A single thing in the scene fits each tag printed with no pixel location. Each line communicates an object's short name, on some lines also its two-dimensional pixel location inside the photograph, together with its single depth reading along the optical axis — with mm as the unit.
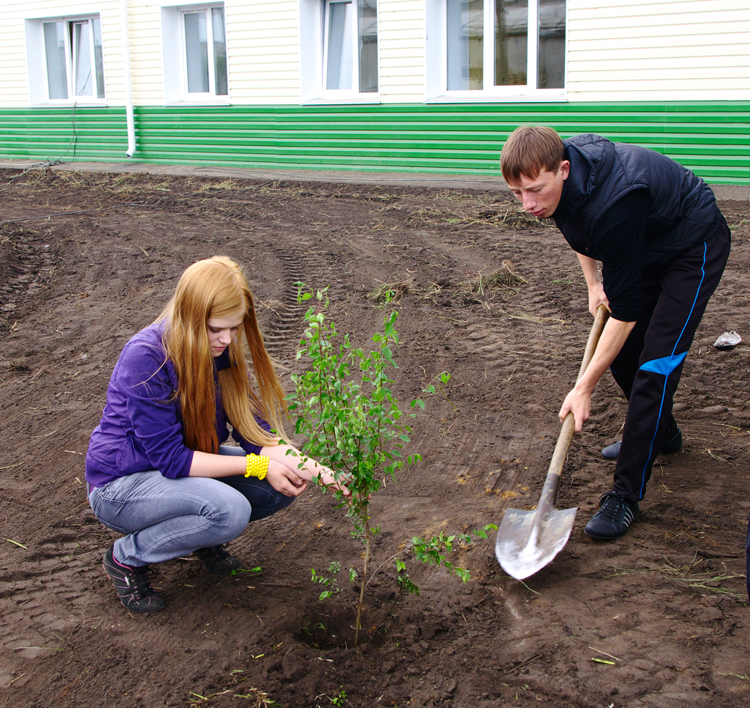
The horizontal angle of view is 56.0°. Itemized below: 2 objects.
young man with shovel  2787
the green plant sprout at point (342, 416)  2301
